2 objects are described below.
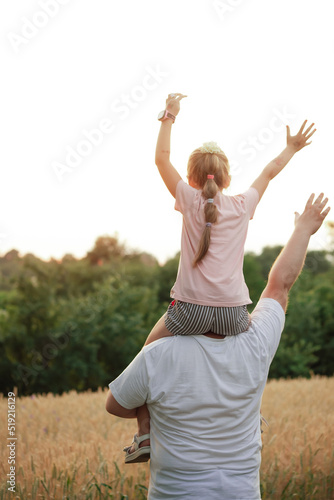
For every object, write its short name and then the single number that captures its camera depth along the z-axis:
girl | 2.42
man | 2.42
